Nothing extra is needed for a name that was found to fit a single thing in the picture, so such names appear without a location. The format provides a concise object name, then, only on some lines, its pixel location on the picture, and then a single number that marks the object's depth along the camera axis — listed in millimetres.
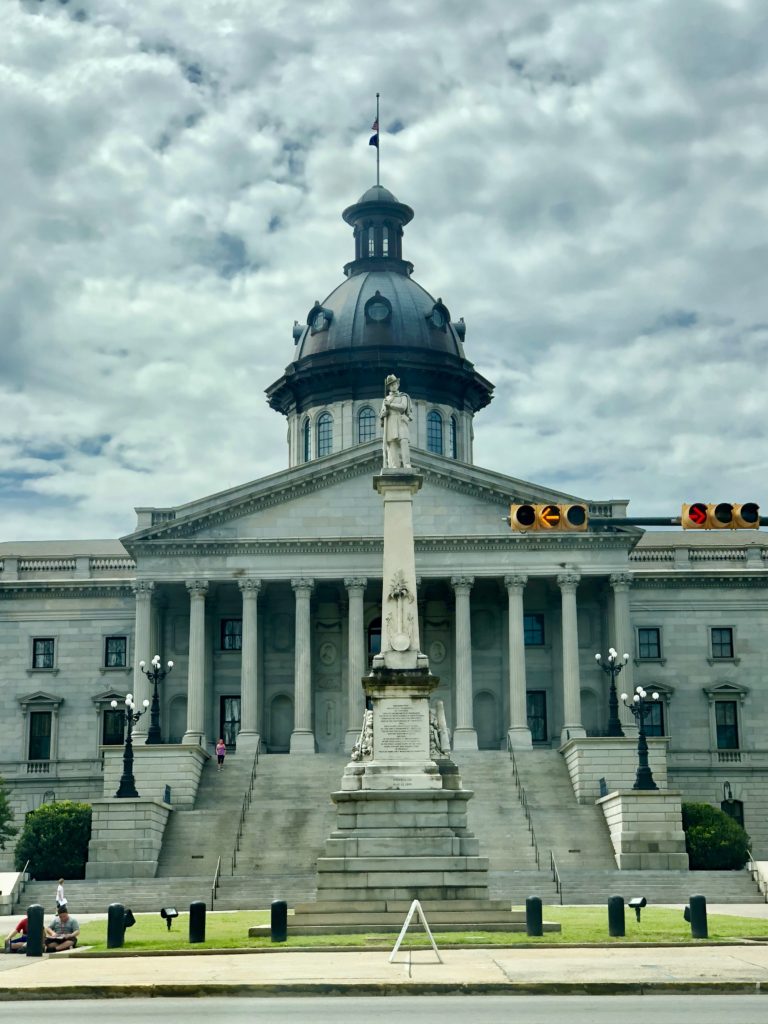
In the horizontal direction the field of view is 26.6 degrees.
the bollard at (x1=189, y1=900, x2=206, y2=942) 29547
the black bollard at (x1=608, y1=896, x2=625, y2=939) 30000
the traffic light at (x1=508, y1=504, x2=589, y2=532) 26484
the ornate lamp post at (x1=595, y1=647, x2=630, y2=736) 60156
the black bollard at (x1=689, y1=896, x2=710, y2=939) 29516
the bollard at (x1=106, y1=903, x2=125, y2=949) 29469
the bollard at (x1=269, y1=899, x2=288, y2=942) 28859
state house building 71125
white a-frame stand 25125
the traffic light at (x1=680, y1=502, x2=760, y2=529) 26328
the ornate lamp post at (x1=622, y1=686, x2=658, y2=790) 54812
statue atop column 36469
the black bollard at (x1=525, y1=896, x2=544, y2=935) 29436
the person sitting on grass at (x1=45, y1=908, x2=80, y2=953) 30594
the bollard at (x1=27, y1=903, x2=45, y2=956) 29891
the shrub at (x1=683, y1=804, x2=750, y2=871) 57375
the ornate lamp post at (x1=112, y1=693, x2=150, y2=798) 55938
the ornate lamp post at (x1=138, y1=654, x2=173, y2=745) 59688
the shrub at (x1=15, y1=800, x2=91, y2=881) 56562
